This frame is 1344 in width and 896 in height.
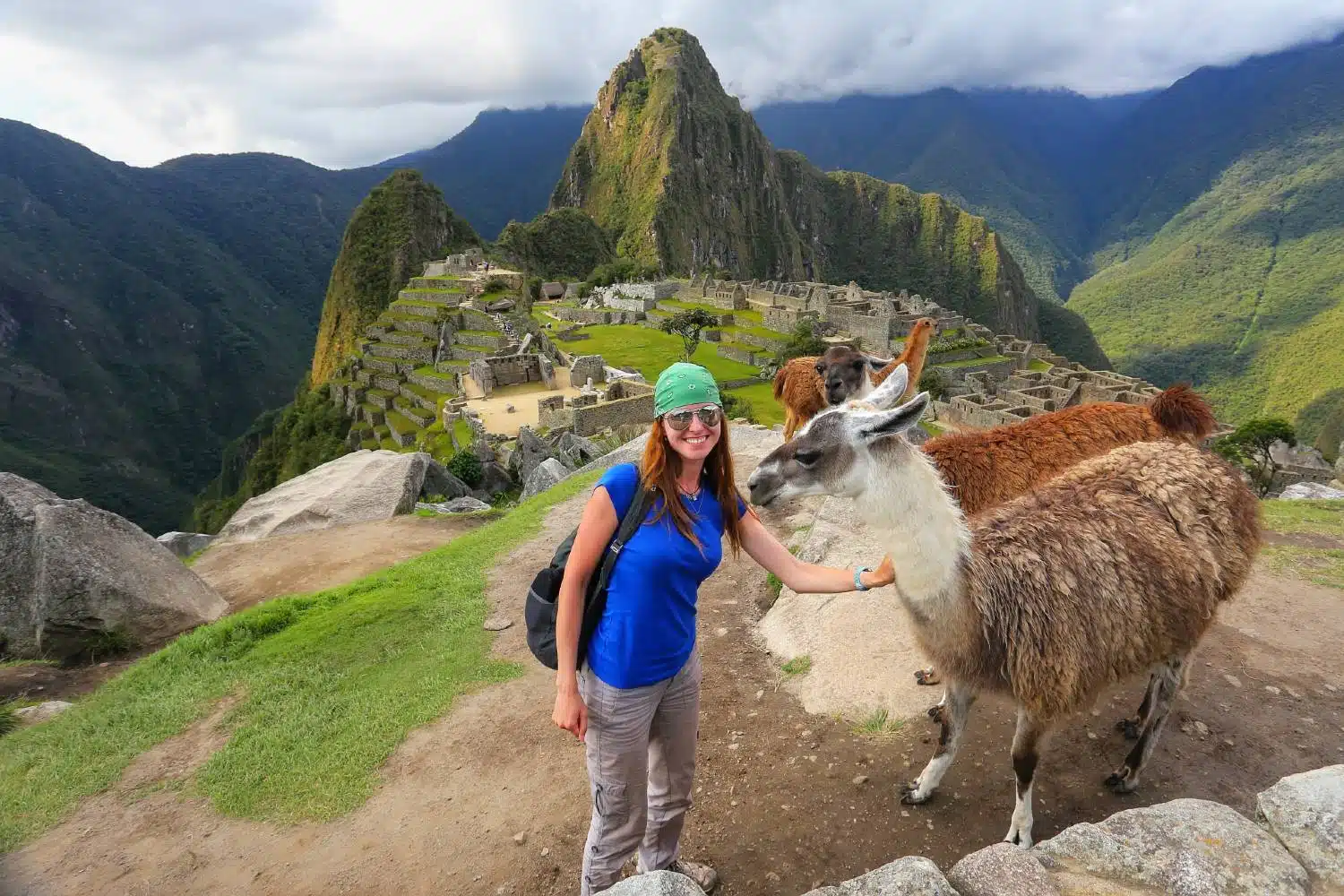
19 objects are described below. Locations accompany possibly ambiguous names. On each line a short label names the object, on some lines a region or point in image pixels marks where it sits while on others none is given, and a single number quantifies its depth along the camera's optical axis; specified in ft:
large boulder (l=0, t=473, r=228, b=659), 23.67
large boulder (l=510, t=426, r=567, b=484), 56.95
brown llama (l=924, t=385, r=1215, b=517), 15.16
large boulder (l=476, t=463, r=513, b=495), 58.85
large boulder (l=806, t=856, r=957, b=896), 7.06
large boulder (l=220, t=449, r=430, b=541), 37.29
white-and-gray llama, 9.21
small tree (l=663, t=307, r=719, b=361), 141.81
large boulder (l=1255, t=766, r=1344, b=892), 7.48
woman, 7.83
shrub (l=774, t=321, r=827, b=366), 123.65
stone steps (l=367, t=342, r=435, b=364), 124.06
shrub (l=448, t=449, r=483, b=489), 58.44
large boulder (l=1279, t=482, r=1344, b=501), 38.98
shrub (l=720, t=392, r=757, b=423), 79.04
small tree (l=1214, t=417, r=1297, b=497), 75.00
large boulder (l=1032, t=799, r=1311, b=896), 7.15
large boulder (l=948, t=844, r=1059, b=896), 7.11
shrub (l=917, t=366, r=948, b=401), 109.29
